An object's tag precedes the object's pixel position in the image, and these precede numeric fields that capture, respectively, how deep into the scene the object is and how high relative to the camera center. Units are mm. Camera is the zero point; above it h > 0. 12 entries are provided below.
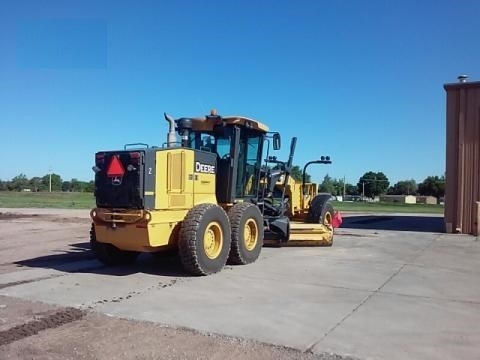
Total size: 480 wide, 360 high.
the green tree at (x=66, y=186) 165225 -49
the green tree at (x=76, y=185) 160250 +292
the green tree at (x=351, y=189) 167375 -266
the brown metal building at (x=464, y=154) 17797 +1266
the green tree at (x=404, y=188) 163125 +399
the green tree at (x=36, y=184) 152800 +457
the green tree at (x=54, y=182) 158350 +1182
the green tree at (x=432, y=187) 142750 +727
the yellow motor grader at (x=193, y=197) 8875 -187
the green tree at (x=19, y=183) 152500 +703
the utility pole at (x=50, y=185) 144375 +185
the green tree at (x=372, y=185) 164875 +1312
